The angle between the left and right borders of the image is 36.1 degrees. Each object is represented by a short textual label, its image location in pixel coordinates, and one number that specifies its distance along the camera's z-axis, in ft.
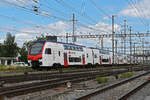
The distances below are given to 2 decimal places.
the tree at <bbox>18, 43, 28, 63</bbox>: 277.70
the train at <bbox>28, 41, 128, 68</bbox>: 83.57
